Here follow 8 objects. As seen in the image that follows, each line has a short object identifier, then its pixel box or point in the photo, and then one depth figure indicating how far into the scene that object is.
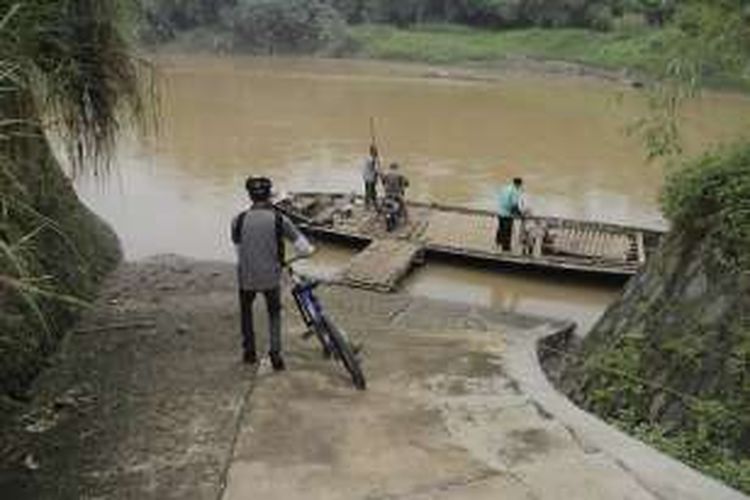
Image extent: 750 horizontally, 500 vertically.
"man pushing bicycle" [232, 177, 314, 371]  7.94
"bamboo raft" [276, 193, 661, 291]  15.66
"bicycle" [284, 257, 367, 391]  8.09
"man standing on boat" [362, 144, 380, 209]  18.83
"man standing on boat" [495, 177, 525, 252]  16.30
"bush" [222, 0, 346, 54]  62.62
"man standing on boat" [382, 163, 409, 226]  18.02
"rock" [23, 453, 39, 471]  6.60
